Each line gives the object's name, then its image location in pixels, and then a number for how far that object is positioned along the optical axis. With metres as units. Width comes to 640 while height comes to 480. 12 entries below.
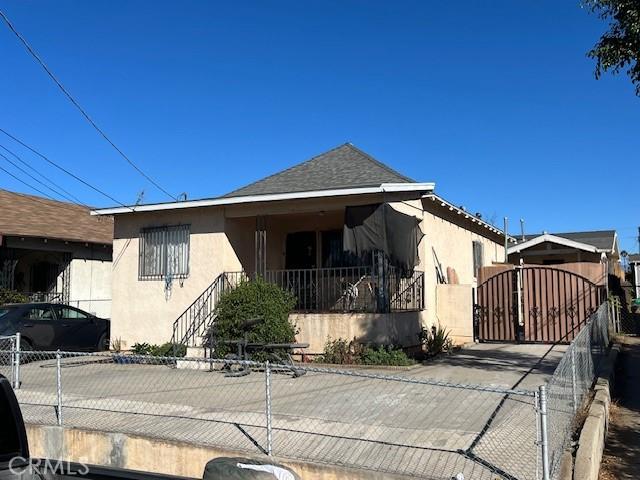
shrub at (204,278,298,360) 11.29
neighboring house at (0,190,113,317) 19.52
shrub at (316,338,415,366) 11.11
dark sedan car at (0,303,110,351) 13.38
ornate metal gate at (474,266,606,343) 14.60
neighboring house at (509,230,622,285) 23.12
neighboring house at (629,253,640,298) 34.01
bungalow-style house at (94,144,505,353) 11.95
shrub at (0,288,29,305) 17.98
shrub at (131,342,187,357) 12.71
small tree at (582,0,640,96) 7.92
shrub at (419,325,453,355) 13.13
